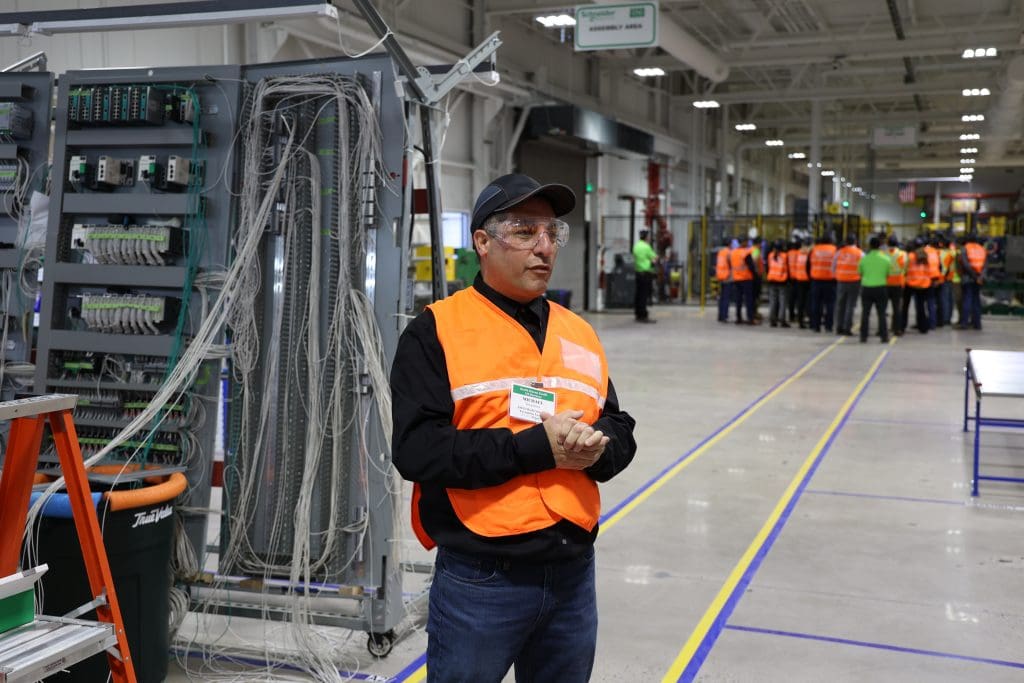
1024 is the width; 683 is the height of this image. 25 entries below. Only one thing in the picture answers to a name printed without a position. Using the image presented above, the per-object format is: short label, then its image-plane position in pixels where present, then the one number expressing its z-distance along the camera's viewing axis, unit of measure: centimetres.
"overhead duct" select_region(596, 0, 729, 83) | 1592
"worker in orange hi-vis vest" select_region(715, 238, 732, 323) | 1931
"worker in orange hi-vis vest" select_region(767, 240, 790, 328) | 1825
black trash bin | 320
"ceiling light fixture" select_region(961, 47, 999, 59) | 1795
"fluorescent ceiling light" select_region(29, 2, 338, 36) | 338
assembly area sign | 1216
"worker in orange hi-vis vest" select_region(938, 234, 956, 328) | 1800
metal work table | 635
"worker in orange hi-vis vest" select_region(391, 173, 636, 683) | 202
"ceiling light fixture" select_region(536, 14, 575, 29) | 1441
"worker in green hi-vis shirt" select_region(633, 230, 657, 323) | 1900
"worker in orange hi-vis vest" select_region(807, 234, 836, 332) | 1713
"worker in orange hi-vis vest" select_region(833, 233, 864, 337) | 1602
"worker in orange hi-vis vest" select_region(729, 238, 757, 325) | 1862
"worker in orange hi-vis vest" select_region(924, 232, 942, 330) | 1700
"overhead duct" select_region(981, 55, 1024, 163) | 1783
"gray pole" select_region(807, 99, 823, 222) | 2512
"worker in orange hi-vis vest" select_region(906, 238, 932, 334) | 1675
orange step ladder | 230
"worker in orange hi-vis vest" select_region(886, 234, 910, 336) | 1575
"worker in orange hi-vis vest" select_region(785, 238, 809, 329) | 1791
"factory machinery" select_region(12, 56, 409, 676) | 385
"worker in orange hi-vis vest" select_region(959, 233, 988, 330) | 1742
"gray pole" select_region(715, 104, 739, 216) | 2859
